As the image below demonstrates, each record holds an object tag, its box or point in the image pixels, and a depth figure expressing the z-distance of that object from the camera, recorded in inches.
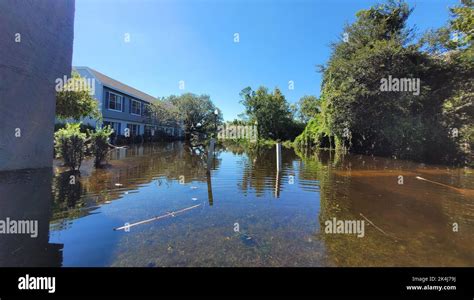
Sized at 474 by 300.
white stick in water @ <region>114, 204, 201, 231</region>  169.2
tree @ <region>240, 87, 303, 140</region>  1373.0
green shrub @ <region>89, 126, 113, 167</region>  413.1
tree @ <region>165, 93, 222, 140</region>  1481.3
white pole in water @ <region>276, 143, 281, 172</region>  397.5
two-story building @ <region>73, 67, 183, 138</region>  864.9
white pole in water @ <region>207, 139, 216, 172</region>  399.1
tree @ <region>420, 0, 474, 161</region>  540.7
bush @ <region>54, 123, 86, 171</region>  361.1
